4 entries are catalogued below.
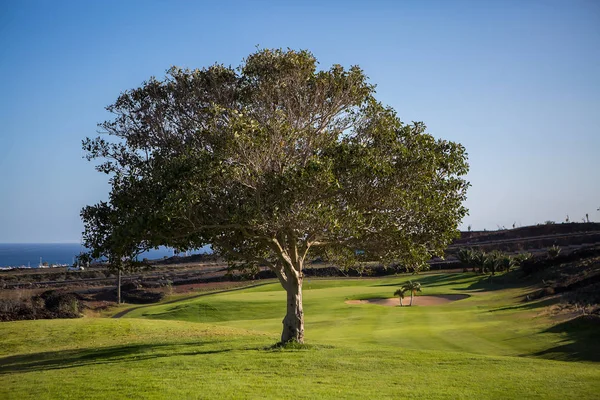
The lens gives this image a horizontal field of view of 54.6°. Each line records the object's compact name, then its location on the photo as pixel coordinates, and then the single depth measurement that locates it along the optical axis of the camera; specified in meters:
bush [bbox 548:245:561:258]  50.33
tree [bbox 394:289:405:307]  41.70
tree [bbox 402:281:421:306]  41.81
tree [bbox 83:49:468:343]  18.27
